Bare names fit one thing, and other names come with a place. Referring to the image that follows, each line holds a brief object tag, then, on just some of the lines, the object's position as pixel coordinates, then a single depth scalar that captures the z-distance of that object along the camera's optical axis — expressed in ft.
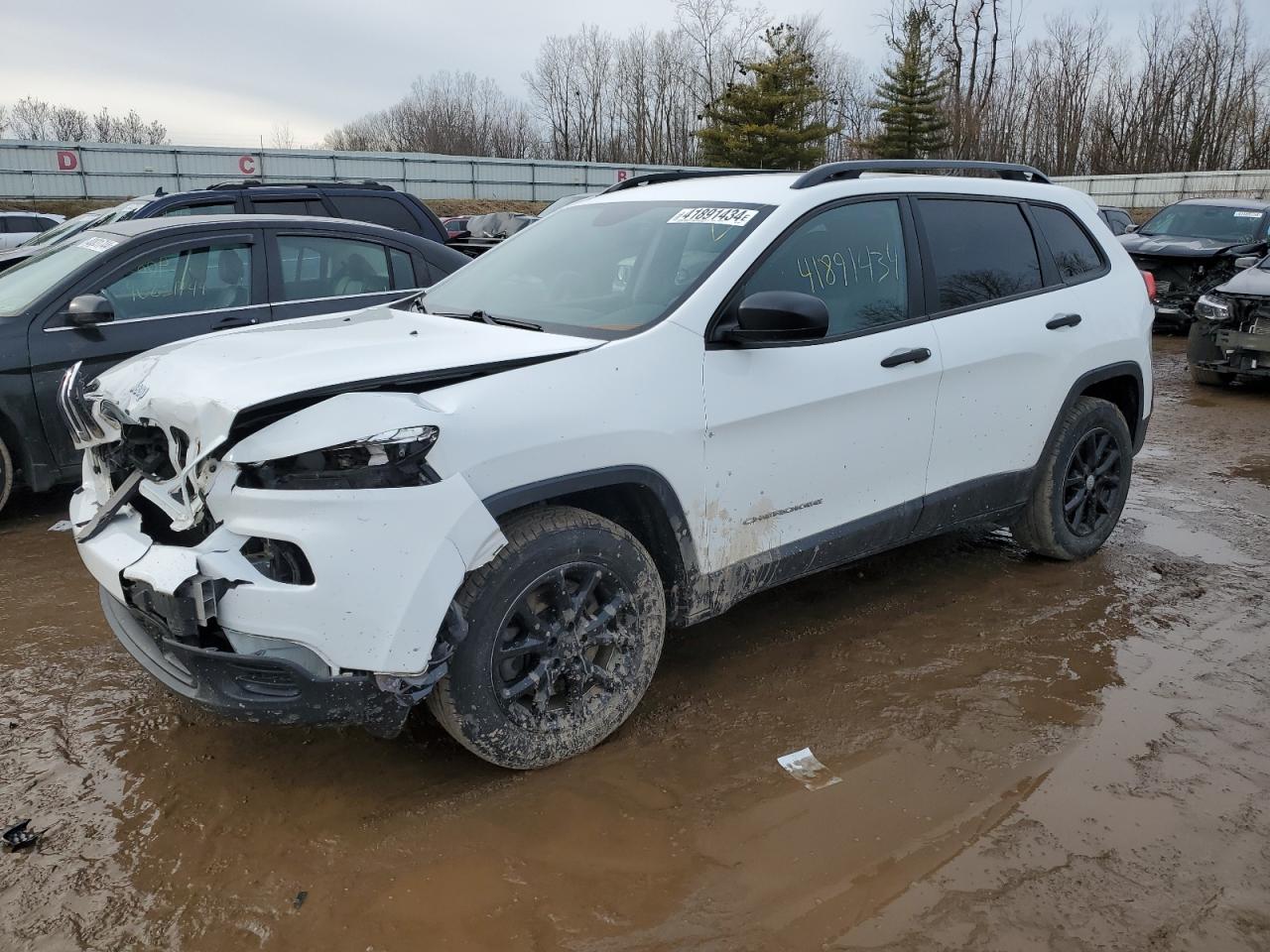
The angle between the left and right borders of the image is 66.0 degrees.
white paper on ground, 10.08
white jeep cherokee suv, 8.37
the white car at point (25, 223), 59.11
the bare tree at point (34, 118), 235.61
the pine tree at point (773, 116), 142.51
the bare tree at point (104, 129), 226.79
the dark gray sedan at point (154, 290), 17.79
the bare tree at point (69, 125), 237.04
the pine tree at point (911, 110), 150.41
